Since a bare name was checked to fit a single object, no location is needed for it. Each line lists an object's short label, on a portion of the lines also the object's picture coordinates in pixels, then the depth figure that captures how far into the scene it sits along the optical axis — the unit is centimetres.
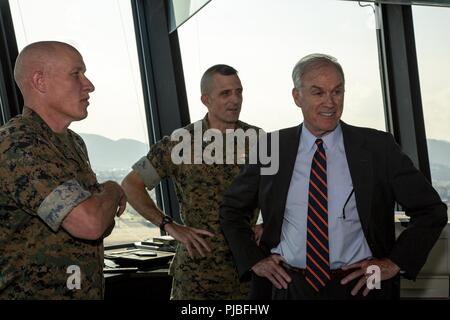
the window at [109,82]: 414
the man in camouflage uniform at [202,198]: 304
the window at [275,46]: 465
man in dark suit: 211
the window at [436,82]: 524
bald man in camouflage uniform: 188
